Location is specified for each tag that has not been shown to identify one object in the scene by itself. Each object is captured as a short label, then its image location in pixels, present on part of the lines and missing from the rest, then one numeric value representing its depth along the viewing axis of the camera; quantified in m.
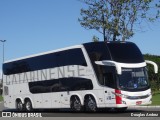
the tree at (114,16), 37.12
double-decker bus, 22.20
